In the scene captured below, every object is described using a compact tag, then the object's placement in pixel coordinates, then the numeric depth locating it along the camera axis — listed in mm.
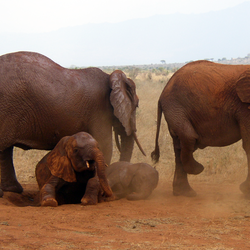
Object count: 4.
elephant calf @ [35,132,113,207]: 11266
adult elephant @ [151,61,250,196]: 12195
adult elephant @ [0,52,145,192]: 12680
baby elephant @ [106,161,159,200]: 12945
